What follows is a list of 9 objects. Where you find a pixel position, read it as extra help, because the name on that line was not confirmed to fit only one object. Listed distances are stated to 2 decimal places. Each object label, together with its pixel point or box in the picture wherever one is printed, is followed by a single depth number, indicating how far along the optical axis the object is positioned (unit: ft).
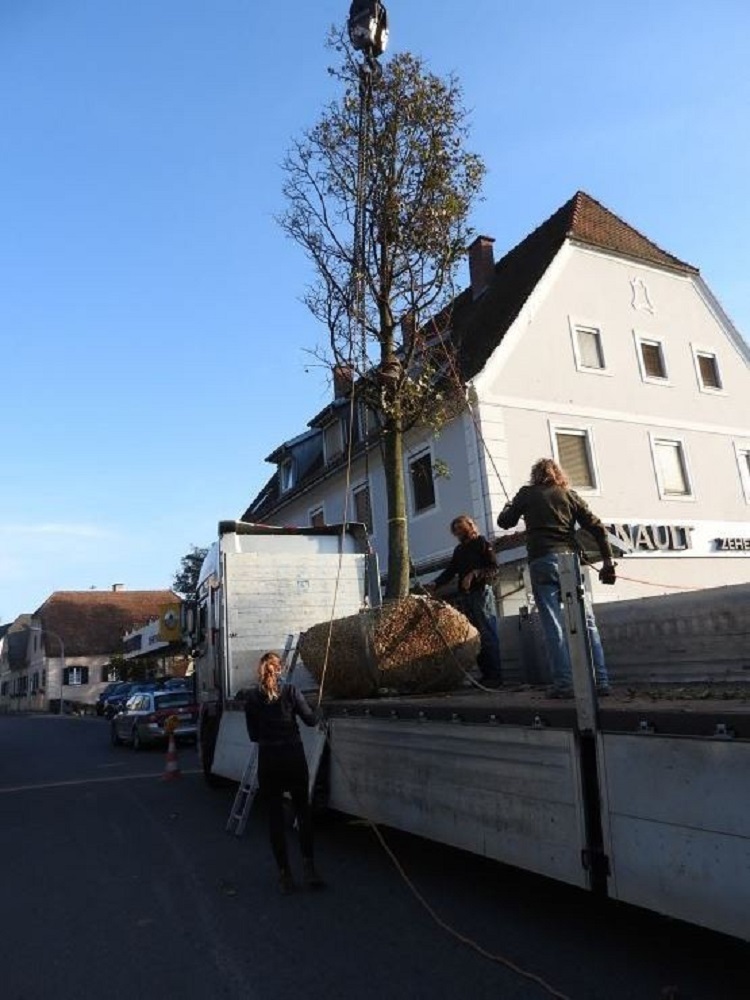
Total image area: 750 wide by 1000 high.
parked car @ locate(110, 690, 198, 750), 63.98
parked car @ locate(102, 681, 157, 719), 106.42
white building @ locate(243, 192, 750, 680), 63.05
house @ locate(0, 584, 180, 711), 213.05
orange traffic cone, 42.52
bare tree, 37.78
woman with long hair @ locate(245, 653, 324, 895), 19.60
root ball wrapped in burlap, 22.79
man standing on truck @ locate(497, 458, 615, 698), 19.21
